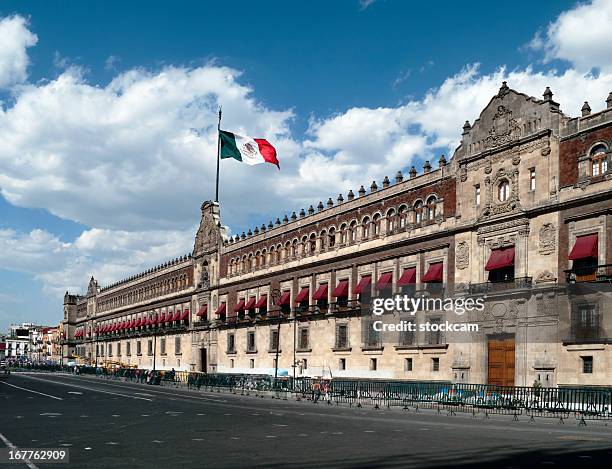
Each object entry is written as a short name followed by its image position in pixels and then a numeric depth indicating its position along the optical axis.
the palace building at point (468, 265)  37.88
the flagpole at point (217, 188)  77.93
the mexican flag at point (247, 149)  63.06
